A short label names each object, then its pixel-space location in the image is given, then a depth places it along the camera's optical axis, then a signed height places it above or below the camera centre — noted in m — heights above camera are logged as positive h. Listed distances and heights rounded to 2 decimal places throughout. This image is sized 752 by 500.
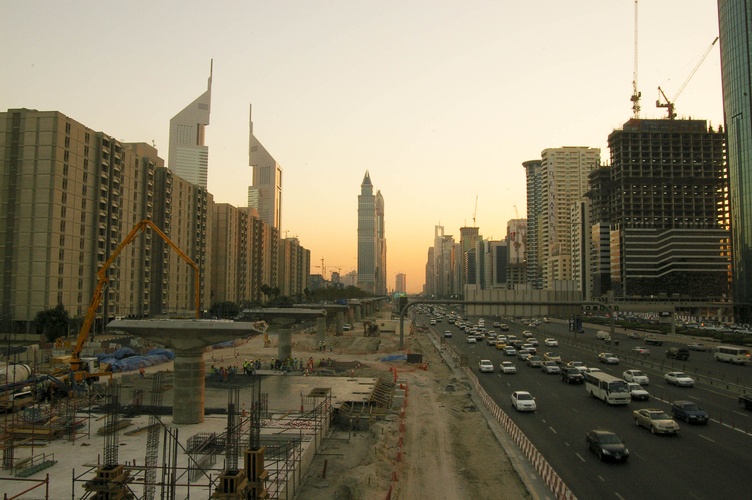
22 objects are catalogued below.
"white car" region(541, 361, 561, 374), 48.44 -7.72
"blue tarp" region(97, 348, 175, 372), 51.84 -7.95
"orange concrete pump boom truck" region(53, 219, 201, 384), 39.31 -6.02
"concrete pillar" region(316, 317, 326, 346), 87.19 -7.37
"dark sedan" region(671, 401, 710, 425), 28.05 -6.99
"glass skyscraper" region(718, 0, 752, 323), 119.19 +37.14
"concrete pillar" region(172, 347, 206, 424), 28.95 -5.83
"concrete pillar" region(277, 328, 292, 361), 59.19 -6.86
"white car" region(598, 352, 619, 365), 52.91 -7.55
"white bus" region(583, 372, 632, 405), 33.53 -6.89
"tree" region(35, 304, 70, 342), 66.62 -4.85
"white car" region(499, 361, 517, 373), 48.47 -7.75
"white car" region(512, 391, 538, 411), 31.95 -7.25
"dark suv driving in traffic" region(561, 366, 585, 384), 42.78 -7.49
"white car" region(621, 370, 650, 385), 40.94 -7.29
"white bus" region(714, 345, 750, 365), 55.06 -7.47
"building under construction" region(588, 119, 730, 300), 163.75 +30.13
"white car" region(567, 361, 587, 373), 47.28 -7.48
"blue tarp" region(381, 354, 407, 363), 62.56 -8.84
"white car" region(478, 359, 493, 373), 50.12 -7.91
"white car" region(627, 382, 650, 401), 35.44 -7.41
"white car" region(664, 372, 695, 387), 40.44 -7.37
